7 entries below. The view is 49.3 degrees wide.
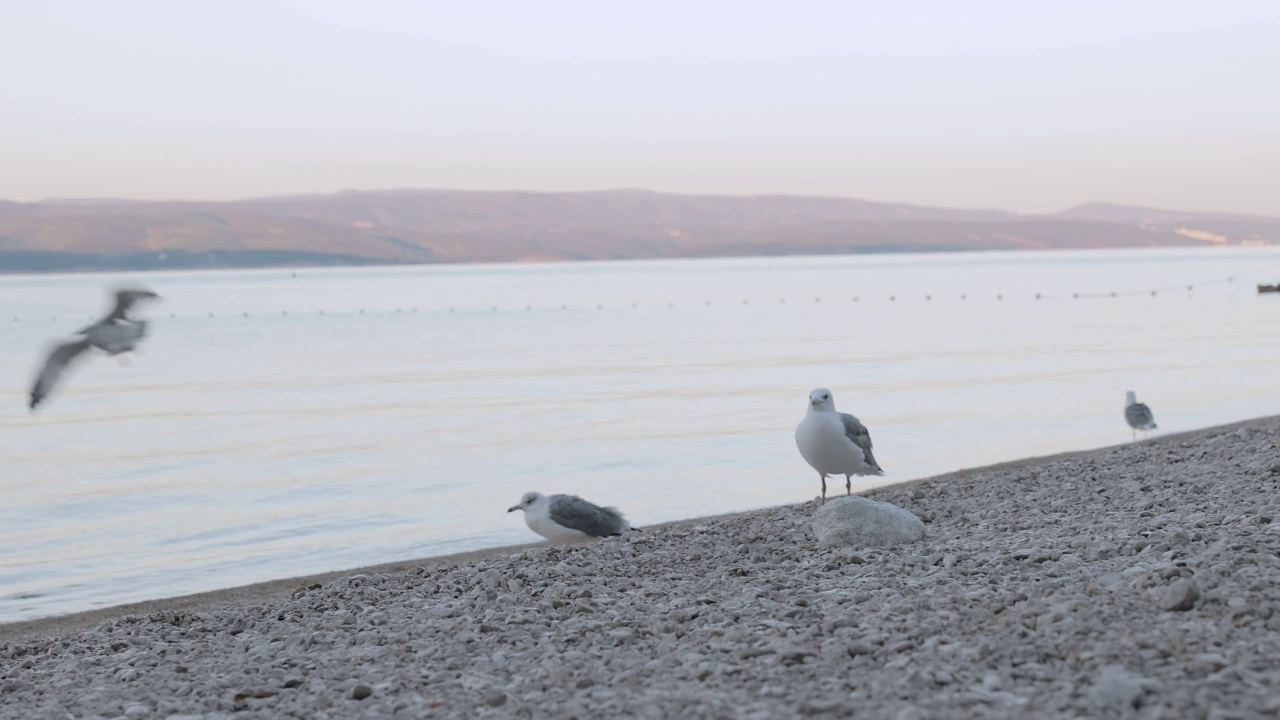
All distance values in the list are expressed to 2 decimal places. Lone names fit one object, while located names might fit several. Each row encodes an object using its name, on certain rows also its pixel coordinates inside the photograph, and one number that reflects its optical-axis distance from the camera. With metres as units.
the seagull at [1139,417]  20.89
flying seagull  9.88
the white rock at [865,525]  9.57
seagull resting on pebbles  12.02
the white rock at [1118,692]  4.96
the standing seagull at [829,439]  11.58
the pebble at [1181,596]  6.18
